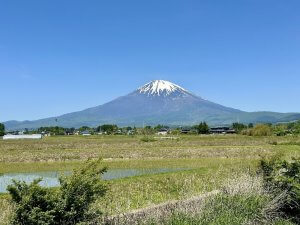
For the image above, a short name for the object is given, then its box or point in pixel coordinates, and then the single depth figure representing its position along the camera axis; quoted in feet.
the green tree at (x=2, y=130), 499.18
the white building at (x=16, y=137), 428.19
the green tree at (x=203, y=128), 432.66
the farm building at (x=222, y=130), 518.62
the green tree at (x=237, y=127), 471.74
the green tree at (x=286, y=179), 35.42
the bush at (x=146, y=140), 253.73
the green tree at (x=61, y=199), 23.41
